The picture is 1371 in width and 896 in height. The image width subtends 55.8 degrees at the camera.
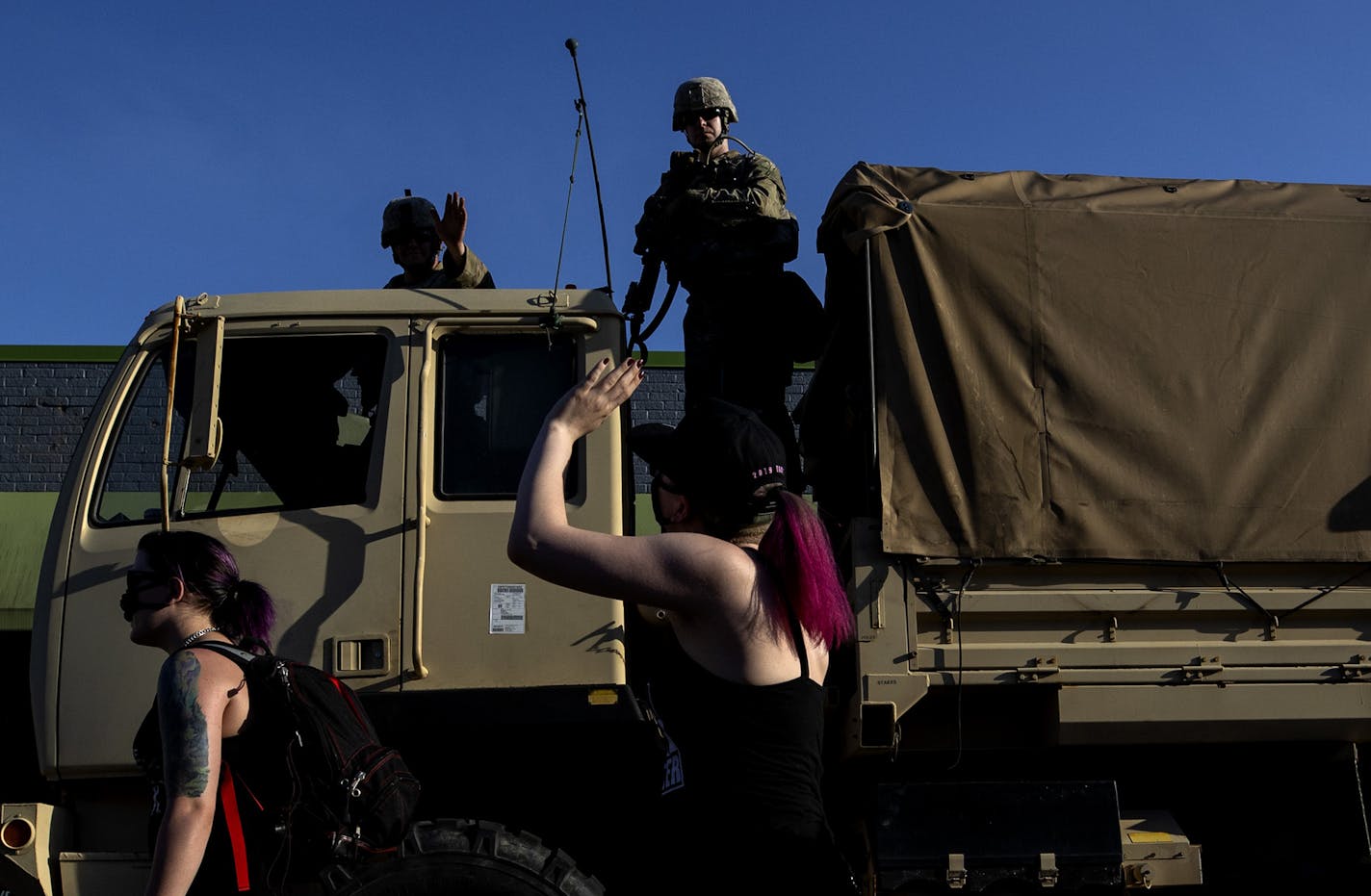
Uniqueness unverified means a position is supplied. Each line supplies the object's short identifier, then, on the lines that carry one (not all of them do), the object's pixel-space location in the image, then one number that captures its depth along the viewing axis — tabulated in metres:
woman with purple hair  2.59
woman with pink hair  2.21
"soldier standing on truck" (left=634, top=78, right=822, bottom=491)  5.33
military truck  4.28
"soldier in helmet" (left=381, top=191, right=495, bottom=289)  5.64
